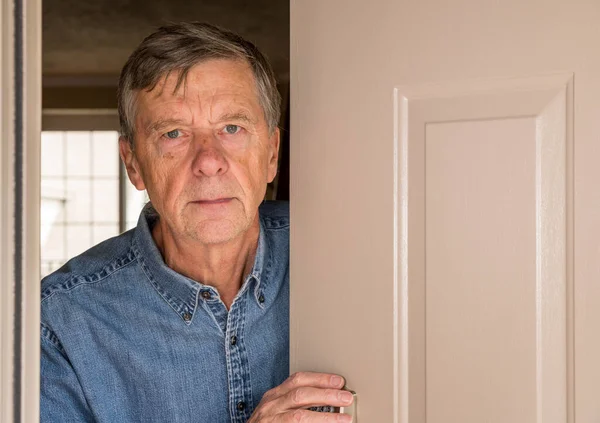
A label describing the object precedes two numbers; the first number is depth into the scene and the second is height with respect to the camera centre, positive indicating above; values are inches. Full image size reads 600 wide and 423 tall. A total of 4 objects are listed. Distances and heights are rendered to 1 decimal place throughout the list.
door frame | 42.3 +0.3
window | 266.5 +7.7
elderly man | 60.7 -5.6
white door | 43.5 +0.7
